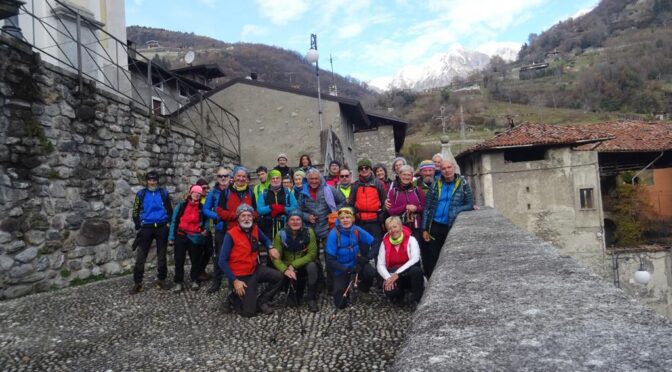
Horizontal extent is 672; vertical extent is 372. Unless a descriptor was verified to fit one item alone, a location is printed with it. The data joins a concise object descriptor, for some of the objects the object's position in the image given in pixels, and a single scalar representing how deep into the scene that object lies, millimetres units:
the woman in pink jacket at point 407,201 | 5441
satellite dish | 17934
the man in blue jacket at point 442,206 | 5152
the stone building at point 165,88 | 15095
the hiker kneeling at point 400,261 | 4598
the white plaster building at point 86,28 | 9891
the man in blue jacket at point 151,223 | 5870
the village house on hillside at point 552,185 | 17953
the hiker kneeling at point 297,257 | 4984
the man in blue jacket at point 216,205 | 5863
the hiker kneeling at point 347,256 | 4855
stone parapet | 1125
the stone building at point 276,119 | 12078
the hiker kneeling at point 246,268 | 4785
